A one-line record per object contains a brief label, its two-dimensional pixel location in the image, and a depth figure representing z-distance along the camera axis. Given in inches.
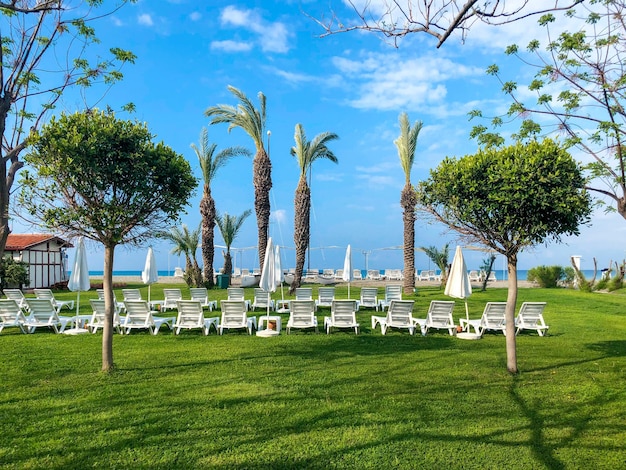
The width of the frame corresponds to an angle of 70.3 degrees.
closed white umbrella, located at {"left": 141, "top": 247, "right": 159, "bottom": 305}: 619.2
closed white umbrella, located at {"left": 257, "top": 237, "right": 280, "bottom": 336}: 494.0
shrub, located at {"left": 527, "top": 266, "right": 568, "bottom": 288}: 1122.0
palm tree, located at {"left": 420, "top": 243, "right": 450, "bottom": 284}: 1087.0
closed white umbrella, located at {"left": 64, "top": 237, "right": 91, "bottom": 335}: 489.1
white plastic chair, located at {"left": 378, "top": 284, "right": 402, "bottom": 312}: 709.3
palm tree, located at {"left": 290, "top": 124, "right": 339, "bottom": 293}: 924.6
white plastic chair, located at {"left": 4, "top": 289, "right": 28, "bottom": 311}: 646.8
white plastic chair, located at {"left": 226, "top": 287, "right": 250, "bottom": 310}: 645.9
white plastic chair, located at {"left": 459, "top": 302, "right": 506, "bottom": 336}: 458.9
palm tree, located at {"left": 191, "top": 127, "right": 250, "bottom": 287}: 1061.1
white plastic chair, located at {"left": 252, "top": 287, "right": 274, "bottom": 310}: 648.4
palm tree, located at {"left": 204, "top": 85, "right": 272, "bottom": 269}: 919.0
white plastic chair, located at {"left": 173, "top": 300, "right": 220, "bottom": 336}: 462.3
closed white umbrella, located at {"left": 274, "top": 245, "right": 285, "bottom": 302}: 573.3
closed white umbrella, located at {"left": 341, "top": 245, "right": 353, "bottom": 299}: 675.4
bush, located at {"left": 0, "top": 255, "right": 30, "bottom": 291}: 953.5
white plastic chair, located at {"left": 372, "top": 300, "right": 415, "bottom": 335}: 467.5
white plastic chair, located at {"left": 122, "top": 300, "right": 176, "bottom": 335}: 457.4
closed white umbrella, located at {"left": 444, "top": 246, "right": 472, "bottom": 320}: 462.0
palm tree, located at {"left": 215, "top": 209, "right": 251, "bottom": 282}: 1219.9
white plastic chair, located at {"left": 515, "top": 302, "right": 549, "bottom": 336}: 465.4
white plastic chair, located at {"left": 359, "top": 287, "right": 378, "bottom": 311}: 676.7
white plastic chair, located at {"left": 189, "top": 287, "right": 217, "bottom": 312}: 653.3
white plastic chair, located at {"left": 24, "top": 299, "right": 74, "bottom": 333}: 466.6
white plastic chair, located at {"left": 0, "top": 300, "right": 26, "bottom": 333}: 466.0
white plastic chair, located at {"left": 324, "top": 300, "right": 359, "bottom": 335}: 470.6
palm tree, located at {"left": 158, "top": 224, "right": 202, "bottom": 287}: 1168.2
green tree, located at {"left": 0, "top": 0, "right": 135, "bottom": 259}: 221.5
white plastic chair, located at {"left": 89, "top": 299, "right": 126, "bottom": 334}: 472.0
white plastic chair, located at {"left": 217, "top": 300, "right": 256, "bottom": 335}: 465.4
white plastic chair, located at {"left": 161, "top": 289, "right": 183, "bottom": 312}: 649.0
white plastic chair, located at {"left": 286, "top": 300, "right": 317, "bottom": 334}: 467.5
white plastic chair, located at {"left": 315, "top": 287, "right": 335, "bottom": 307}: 653.3
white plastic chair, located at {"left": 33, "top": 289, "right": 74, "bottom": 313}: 604.7
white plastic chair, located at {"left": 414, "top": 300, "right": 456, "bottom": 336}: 466.9
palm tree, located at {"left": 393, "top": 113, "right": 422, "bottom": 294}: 920.3
